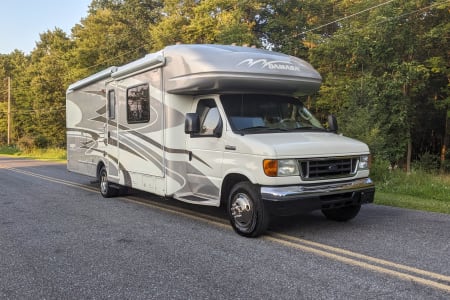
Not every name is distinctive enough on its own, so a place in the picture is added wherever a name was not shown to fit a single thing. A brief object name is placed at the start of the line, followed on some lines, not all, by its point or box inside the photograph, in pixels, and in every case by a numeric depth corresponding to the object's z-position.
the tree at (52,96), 51.19
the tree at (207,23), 26.53
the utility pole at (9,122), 50.56
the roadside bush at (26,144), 44.49
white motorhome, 6.03
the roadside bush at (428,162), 24.91
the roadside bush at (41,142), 47.97
